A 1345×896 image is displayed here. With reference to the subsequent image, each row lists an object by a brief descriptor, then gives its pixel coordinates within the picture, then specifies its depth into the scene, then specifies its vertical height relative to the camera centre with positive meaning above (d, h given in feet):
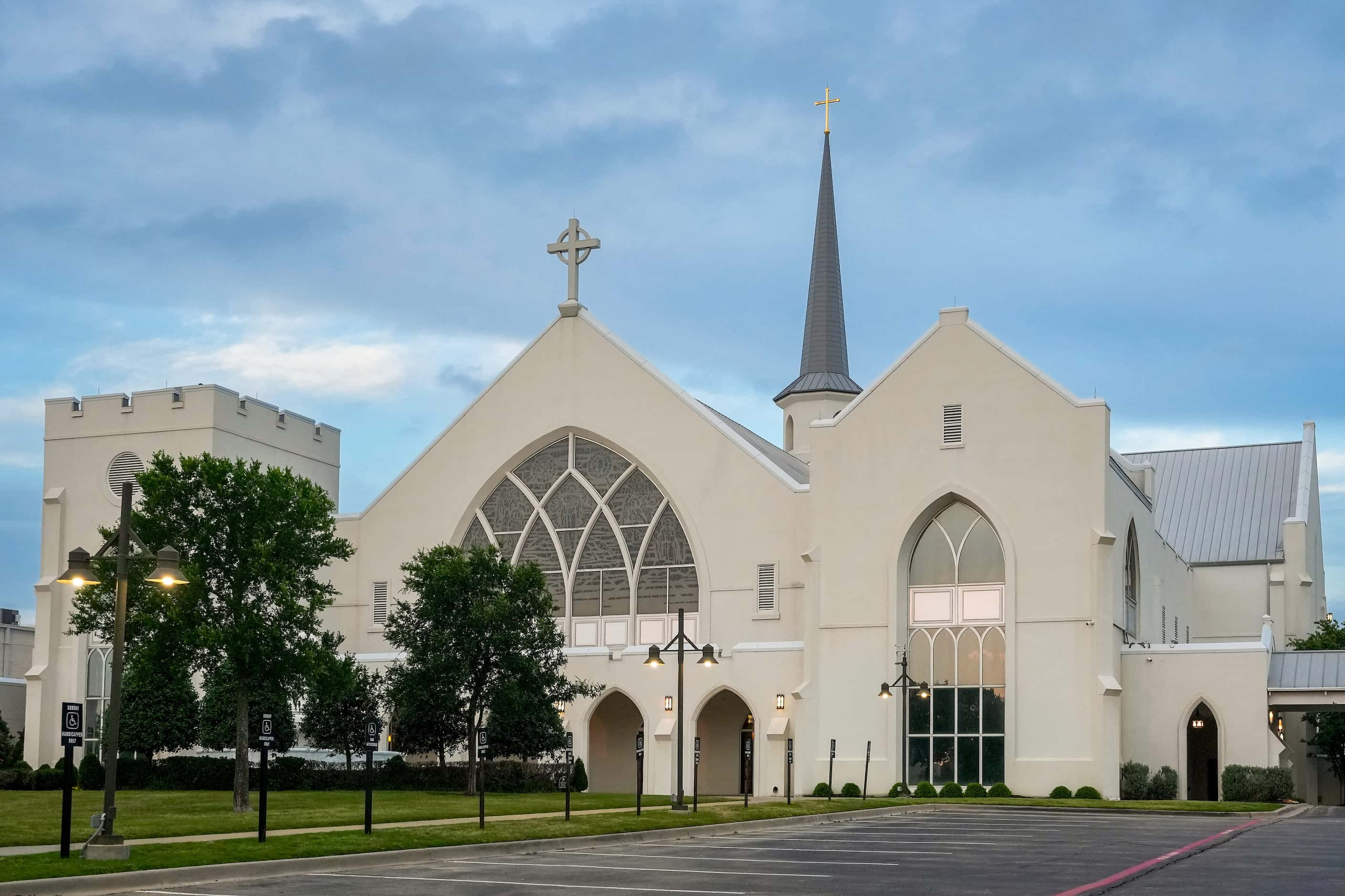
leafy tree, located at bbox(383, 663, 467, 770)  136.56 -5.36
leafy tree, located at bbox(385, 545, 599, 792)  136.98 +1.55
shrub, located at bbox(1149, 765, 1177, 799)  144.77 -11.93
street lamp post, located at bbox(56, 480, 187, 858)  64.85 +0.53
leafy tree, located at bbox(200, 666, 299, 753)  145.38 -6.78
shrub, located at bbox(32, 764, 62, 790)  166.61 -13.93
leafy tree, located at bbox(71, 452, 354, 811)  107.04 +4.98
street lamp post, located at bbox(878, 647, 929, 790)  144.87 -3.37
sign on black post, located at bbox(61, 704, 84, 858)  64.18 -3.85
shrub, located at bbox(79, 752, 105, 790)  165.37 -13.39
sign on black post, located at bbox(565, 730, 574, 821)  91.54 -6.93
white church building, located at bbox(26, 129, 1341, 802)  146.92 +9.07
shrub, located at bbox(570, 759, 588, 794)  153.69 -12.48
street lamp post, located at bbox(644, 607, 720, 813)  104.01 -0.52
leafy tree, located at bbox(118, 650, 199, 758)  165.27 -7.53
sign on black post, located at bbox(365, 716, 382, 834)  79.20 -5.25
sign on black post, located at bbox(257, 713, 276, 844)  72.69 -6.04
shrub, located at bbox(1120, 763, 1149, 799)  143.64 -11.46
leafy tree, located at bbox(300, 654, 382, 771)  146.61 -6.74
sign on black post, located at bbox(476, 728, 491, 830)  82.33 -6.13
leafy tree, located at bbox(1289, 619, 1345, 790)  181.68 -7.61
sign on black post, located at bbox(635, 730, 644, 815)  95.14 -6.75
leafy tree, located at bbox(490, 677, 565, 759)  136.05 -6.43
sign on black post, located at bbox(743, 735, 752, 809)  121.80 -9.46
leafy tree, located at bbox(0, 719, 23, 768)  179.73 -11.88
